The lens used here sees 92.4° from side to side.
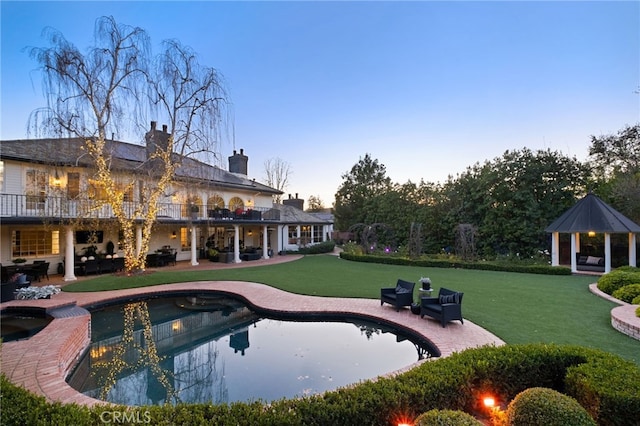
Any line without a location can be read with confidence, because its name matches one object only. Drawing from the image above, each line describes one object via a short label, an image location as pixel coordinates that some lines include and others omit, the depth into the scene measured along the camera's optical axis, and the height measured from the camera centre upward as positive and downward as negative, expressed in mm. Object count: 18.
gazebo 14430 -453
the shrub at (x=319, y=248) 26000 -2933
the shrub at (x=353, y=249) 22169 -2617
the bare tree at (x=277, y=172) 39625 +5543
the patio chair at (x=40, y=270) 12797 -2371
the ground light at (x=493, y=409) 3548 -2347
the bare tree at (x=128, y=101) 11641 +4865
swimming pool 5129 -2964
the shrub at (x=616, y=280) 9916 -2143
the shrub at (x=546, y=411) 2906 -1907
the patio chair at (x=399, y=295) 8453 -2266
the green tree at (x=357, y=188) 39781 +3683
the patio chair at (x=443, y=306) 7094 -2224
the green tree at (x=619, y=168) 15812 +3333
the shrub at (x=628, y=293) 9000 -2311
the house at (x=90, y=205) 12492 +453
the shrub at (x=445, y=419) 2689 -1830
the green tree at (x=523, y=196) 19625 +1295
